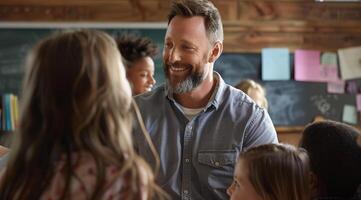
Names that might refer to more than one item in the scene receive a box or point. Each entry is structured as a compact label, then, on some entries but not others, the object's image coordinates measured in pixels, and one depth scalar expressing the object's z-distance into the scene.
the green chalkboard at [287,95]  4.05
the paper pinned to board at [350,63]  4.06
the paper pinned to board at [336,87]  4.08
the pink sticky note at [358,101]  4.07
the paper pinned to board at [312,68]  4.05
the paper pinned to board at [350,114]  4.07
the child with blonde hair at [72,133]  1.08
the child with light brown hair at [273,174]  1.54
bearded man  1.83
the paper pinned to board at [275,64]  4.04
